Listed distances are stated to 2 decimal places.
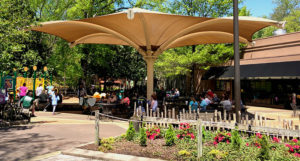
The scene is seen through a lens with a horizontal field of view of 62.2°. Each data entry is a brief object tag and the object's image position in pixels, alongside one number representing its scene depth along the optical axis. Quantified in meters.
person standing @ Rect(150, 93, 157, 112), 13.60
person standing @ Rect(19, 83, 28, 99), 17.69
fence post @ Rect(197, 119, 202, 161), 6.81
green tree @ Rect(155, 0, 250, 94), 28.19
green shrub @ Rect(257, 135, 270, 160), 6.28
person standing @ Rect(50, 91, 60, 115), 16.38
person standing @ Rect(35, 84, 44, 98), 19.67
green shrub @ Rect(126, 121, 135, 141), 8.62
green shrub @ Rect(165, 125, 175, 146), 7.84
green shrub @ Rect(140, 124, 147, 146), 7.87
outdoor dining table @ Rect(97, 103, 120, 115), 14.65
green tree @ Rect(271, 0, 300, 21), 56.06
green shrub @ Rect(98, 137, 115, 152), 7.64
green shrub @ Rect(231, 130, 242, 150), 7.20
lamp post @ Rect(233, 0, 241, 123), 8.75
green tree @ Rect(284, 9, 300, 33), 47.62
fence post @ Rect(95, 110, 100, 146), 8.17
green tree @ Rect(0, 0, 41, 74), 11.30
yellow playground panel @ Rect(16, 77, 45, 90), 22.23
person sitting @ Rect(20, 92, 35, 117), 12.88
